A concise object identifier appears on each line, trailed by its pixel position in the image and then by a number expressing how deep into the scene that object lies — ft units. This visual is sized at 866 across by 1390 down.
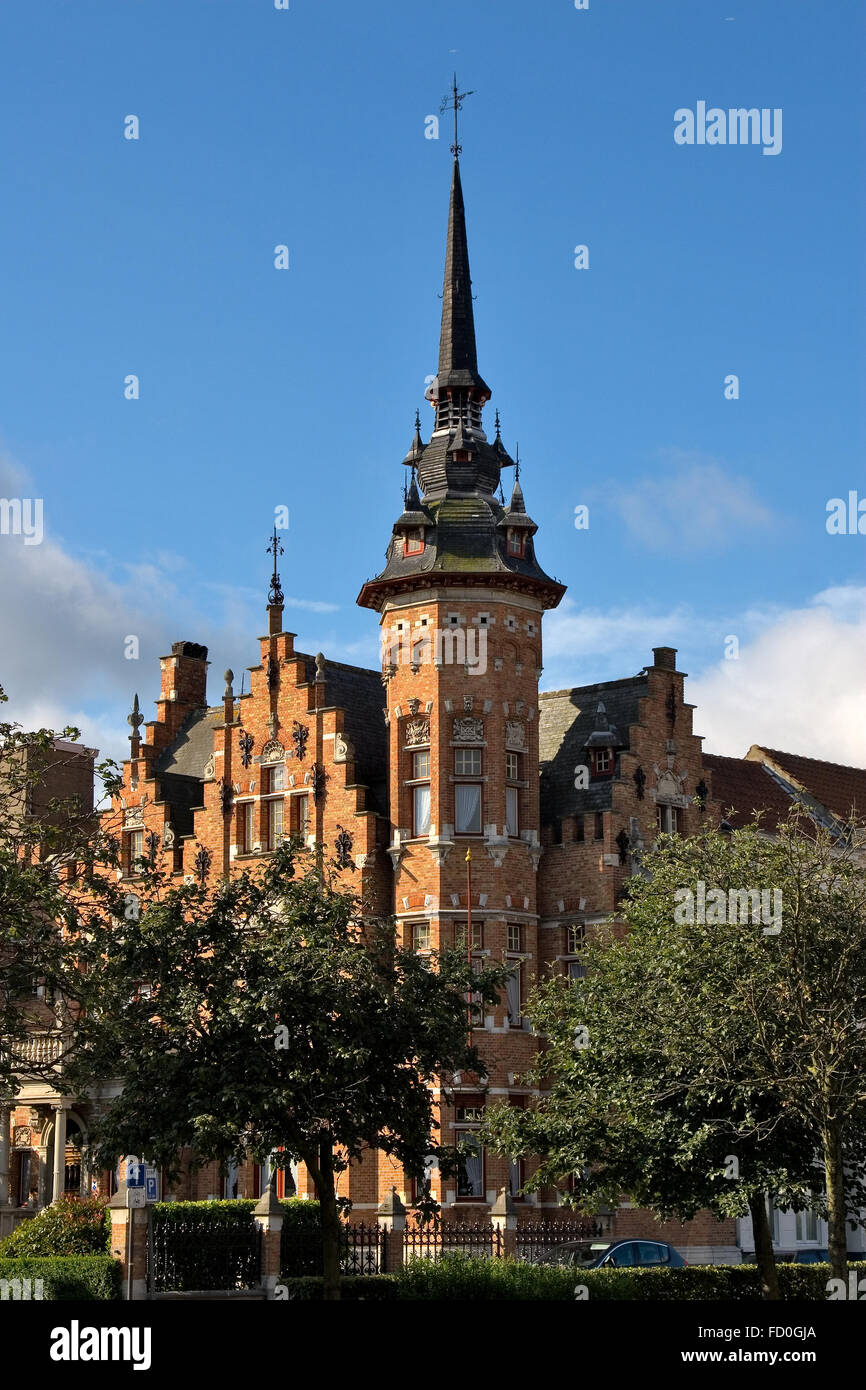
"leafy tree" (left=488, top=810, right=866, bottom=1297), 107.34
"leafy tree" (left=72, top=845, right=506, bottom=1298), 102.89
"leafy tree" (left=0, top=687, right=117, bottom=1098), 97.76
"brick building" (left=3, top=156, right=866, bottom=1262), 156.66
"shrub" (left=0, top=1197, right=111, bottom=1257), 120.47
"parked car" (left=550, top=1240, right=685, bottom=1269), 124.36
